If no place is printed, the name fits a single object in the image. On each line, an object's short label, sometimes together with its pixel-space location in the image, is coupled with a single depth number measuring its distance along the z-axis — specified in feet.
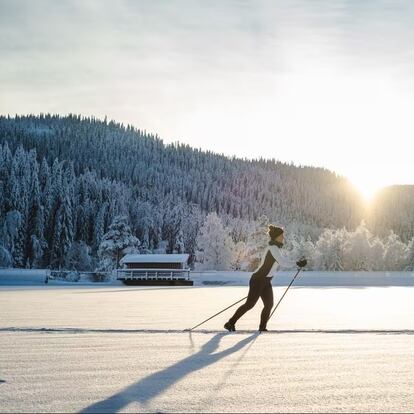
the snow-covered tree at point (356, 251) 234.79
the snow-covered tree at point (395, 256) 244.42
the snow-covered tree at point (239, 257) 225.43
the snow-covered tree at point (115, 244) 192.34
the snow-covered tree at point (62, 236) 276.82
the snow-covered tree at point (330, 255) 230.27
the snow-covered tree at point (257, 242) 201.87
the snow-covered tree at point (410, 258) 238.76
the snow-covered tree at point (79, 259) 258.78
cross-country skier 30.12
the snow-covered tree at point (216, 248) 219.82
